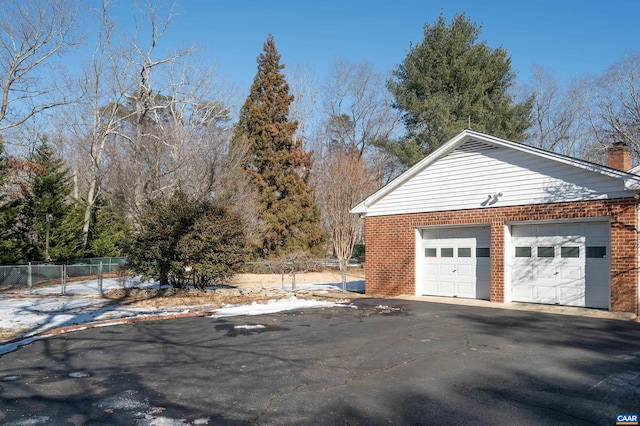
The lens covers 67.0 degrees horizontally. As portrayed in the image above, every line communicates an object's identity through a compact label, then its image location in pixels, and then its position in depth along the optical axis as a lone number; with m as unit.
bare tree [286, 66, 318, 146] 44.62
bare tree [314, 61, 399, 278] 33.19
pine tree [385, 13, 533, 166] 30.33
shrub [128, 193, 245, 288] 15.88
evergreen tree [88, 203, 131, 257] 31.49
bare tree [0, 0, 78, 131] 22.01
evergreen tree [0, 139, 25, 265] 22.84
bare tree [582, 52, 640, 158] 24.96
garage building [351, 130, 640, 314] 11.98
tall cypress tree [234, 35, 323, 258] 30.78
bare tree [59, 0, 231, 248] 23.12
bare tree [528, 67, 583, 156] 40.88
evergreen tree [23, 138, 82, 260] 26.08
